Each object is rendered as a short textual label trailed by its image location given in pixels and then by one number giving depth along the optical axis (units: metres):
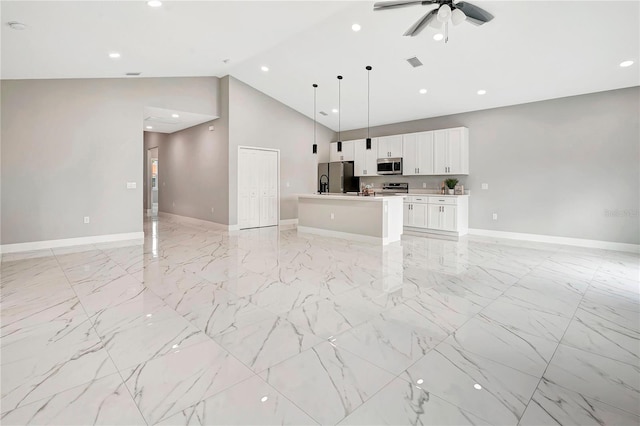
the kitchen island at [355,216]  6.02
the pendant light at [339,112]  6.40
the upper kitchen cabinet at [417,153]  7.53
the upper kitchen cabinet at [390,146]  8.09
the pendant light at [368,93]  5.55
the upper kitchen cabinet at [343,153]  9.20
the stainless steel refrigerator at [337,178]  8.97
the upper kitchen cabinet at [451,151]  7.09
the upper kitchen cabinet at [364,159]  8.58
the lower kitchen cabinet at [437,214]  6.87
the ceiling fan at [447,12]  3.20
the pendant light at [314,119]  6.38
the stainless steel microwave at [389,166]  8.05
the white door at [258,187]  7.86
